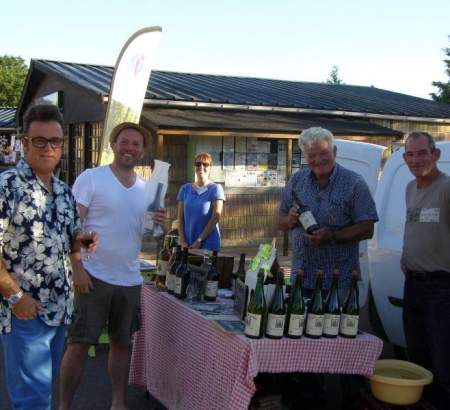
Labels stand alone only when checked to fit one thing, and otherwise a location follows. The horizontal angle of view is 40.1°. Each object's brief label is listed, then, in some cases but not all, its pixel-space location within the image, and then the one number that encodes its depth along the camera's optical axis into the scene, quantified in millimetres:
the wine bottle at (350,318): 3416
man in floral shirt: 2928
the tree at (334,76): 77762
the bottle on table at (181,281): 4156
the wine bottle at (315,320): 3348
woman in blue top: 6492
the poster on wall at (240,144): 13156
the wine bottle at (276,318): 3273
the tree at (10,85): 54375
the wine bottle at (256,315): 3252
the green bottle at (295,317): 3316
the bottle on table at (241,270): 4359
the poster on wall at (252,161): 13328
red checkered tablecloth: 3258
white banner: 7586
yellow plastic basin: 3617
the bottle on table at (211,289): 4109
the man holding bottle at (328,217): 3990
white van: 4988
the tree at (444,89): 36750
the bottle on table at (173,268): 4285
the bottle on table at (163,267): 4559
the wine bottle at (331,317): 3375
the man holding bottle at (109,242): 4000
